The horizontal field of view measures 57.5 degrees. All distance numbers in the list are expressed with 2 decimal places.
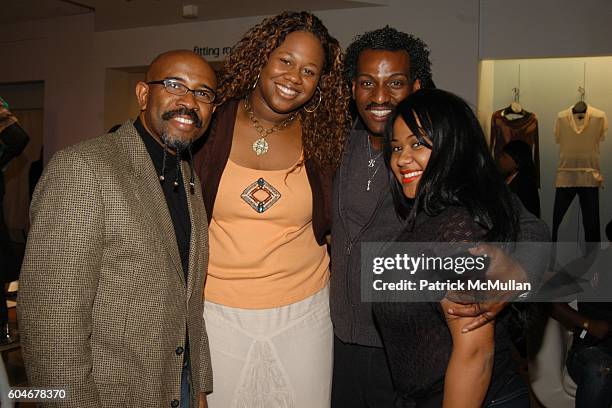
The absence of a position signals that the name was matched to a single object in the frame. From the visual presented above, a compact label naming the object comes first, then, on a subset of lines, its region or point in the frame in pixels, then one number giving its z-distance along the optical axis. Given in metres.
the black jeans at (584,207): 5.52
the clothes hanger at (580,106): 5.71
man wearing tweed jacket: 1.37
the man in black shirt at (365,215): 2.05
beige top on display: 5.64
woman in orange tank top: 2.01
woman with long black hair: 1.45
